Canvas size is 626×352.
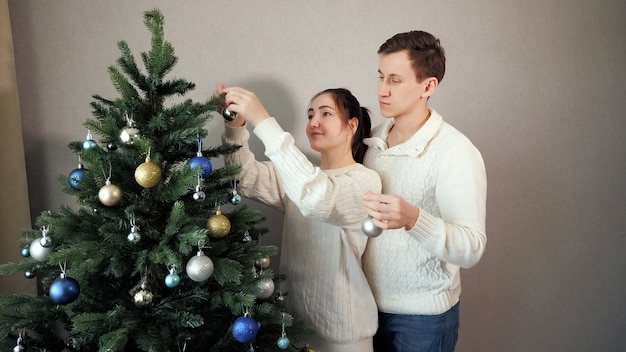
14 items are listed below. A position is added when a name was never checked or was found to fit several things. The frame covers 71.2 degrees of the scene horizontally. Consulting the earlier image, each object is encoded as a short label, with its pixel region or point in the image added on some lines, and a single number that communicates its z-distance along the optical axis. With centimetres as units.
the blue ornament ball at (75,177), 96
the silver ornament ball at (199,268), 90
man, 120
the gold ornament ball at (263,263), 110
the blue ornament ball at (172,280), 90
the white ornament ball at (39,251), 93
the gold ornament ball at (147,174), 90
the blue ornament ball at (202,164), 97
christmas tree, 91
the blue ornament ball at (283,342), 102
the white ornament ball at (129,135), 94
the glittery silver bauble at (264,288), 100
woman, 112
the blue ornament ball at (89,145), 98
